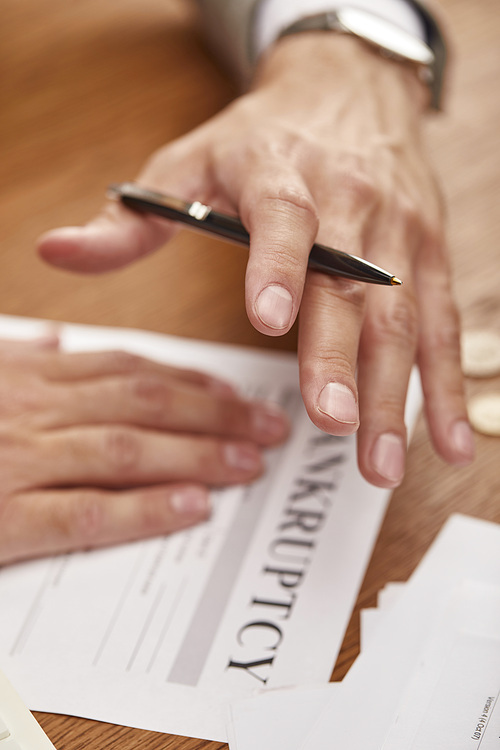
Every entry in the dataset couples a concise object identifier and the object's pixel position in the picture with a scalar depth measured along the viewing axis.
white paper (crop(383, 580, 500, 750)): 0.66
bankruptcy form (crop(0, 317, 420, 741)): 0.69
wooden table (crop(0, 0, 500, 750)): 0.74
